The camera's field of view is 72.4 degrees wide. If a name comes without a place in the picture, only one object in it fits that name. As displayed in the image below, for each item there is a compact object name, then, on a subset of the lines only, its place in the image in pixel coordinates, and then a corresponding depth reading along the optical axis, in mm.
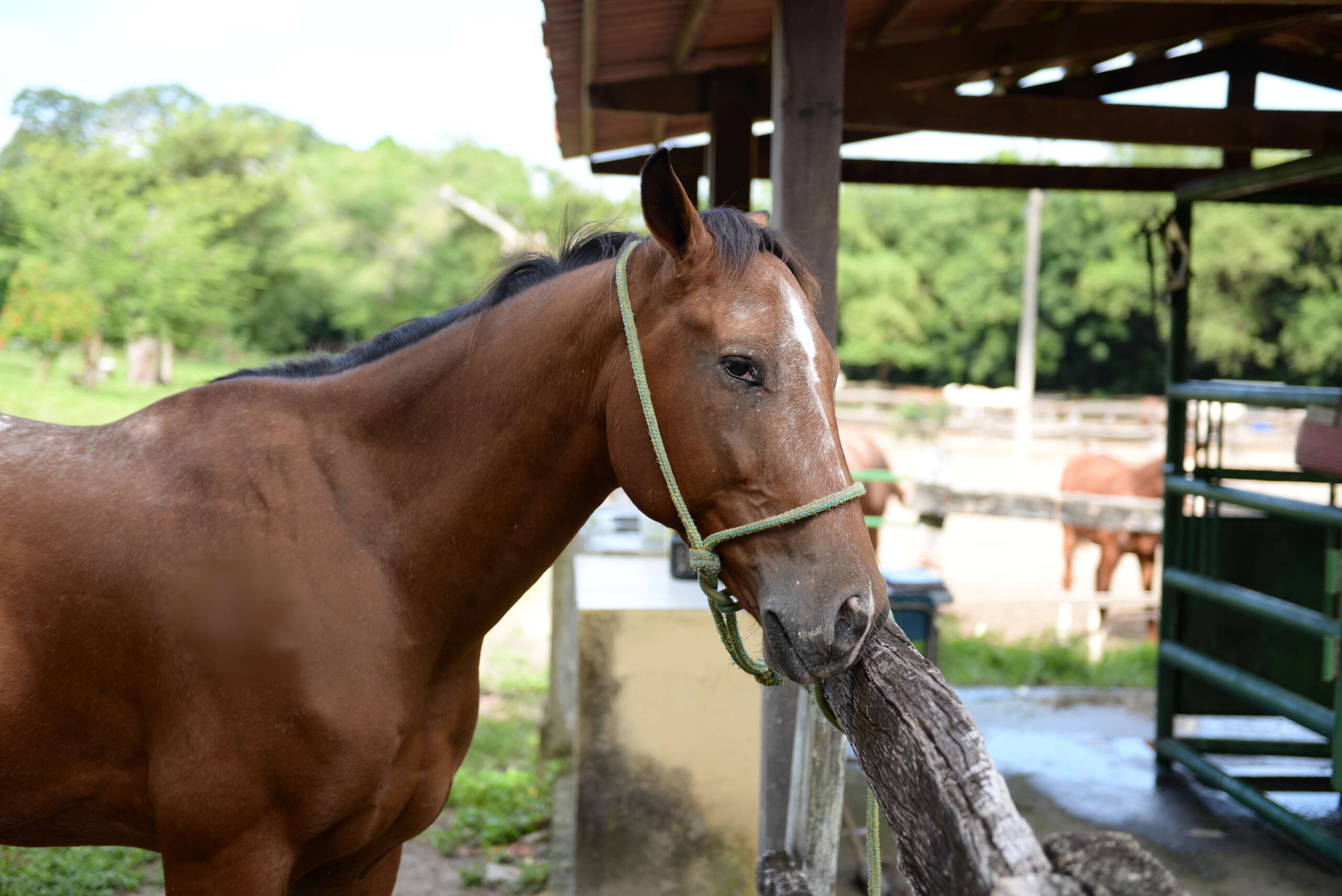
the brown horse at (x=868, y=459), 9109
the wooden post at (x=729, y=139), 3836
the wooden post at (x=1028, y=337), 20984
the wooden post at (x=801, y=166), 2461
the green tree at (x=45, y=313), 13133
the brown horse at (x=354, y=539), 1562
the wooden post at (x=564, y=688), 4855
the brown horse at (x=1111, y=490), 9430
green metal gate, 4176
